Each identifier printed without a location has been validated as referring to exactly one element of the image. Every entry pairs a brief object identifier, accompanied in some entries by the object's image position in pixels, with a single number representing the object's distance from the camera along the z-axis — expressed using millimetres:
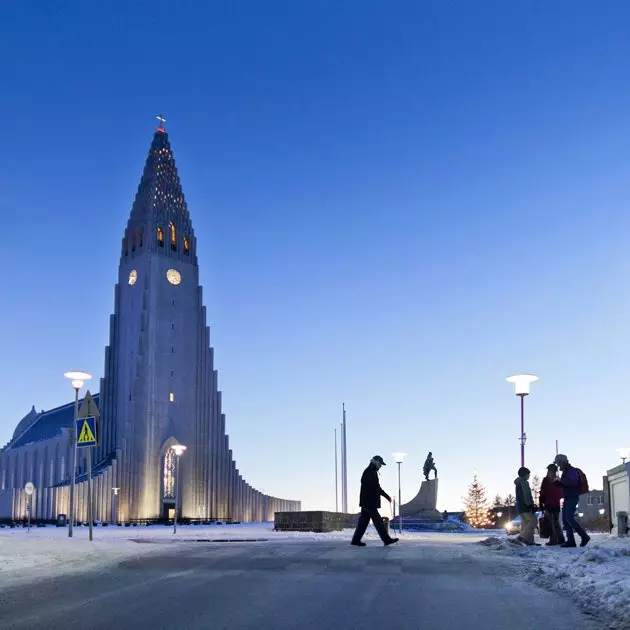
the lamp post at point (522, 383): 23172
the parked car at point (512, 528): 30148
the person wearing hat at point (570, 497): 15359
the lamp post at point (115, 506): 70375
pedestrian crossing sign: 22891
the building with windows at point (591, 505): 85594
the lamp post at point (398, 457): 40562
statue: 62406
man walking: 16250
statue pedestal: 61125
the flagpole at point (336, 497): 86688
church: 74688
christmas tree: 110669
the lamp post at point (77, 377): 25922
